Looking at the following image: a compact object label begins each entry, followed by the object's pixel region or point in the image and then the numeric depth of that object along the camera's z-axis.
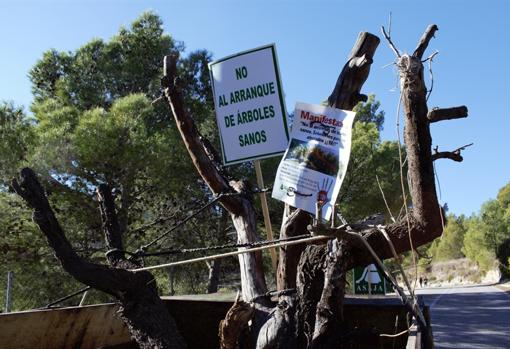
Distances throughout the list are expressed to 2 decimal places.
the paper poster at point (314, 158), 3.12
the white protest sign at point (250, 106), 3.97
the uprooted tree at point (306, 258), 3.02
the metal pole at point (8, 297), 7.57
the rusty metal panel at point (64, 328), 3.61
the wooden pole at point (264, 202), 4.05
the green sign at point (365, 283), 9.12
